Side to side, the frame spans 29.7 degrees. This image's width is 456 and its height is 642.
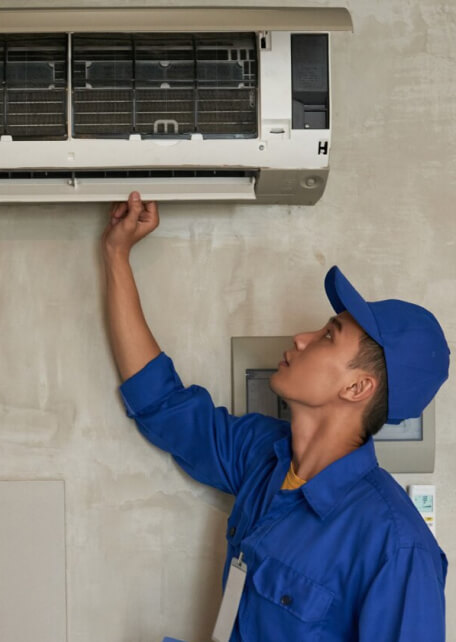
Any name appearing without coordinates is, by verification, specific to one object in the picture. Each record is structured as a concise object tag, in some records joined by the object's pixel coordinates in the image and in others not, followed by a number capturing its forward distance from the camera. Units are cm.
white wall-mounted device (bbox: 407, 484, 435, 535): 219
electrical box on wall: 216
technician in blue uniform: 161
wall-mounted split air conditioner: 194
